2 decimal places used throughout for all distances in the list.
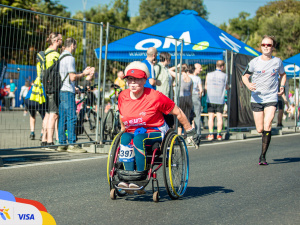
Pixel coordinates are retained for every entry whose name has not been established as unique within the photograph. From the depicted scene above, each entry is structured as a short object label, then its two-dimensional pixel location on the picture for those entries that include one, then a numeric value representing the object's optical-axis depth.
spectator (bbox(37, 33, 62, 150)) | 9.63
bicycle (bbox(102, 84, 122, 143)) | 11.08
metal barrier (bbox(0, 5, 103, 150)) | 8.62
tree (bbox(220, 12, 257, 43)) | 82.38
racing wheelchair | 5.12
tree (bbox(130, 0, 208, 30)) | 107.12
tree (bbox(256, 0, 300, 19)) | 73.62
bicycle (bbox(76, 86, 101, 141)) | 10.60
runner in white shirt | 8.54
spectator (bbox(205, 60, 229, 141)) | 12.98
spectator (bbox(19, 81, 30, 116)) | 10.21
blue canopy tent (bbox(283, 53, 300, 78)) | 19.88
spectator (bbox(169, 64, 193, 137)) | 12.03
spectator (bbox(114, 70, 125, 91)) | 14.34
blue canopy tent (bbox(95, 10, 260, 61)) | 14.05
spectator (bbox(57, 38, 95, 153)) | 9.59
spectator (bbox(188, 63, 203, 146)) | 12.48
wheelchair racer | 5.16
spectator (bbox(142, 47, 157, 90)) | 9.61
